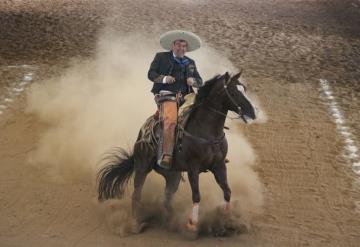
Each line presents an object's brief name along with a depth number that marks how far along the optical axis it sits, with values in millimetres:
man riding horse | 15406
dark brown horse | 14430
